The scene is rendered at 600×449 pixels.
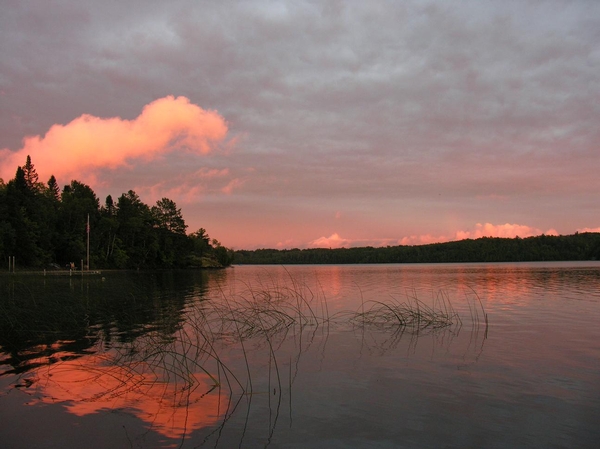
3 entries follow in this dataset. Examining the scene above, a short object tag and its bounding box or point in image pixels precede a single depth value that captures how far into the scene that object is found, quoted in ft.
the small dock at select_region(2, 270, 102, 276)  236.59
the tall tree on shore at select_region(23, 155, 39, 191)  349.72
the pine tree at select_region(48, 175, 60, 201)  444.35
